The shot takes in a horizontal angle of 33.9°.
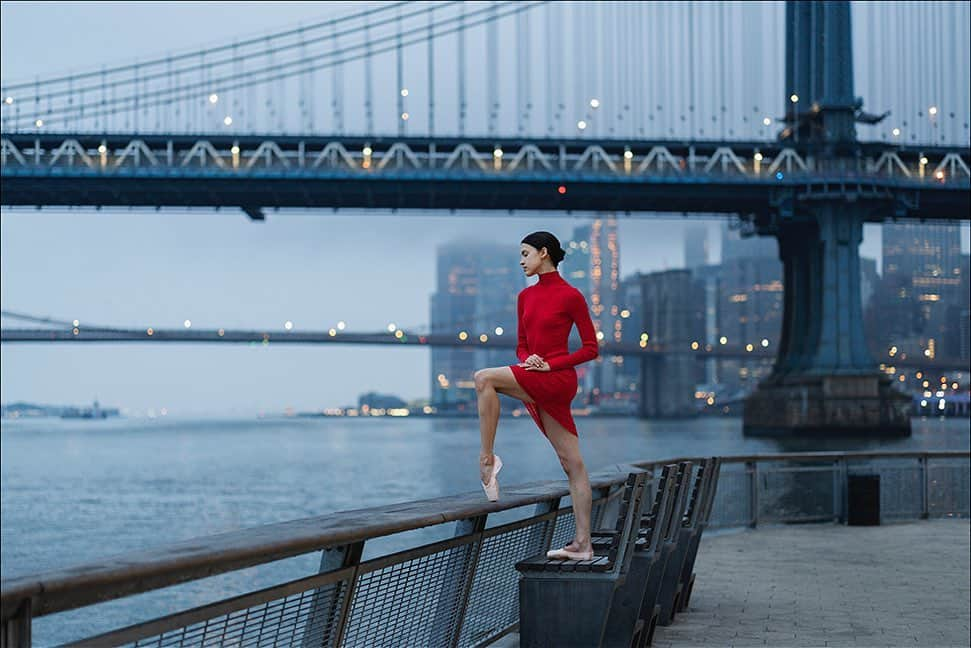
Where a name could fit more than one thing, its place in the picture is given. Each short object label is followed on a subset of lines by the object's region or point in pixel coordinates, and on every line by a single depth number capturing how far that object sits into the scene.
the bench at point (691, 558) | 10.98
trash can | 19.02
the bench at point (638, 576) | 7.78
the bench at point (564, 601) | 6.84
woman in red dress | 6.94
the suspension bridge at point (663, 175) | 91.19
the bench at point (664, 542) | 8.84
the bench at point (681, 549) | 10.02
